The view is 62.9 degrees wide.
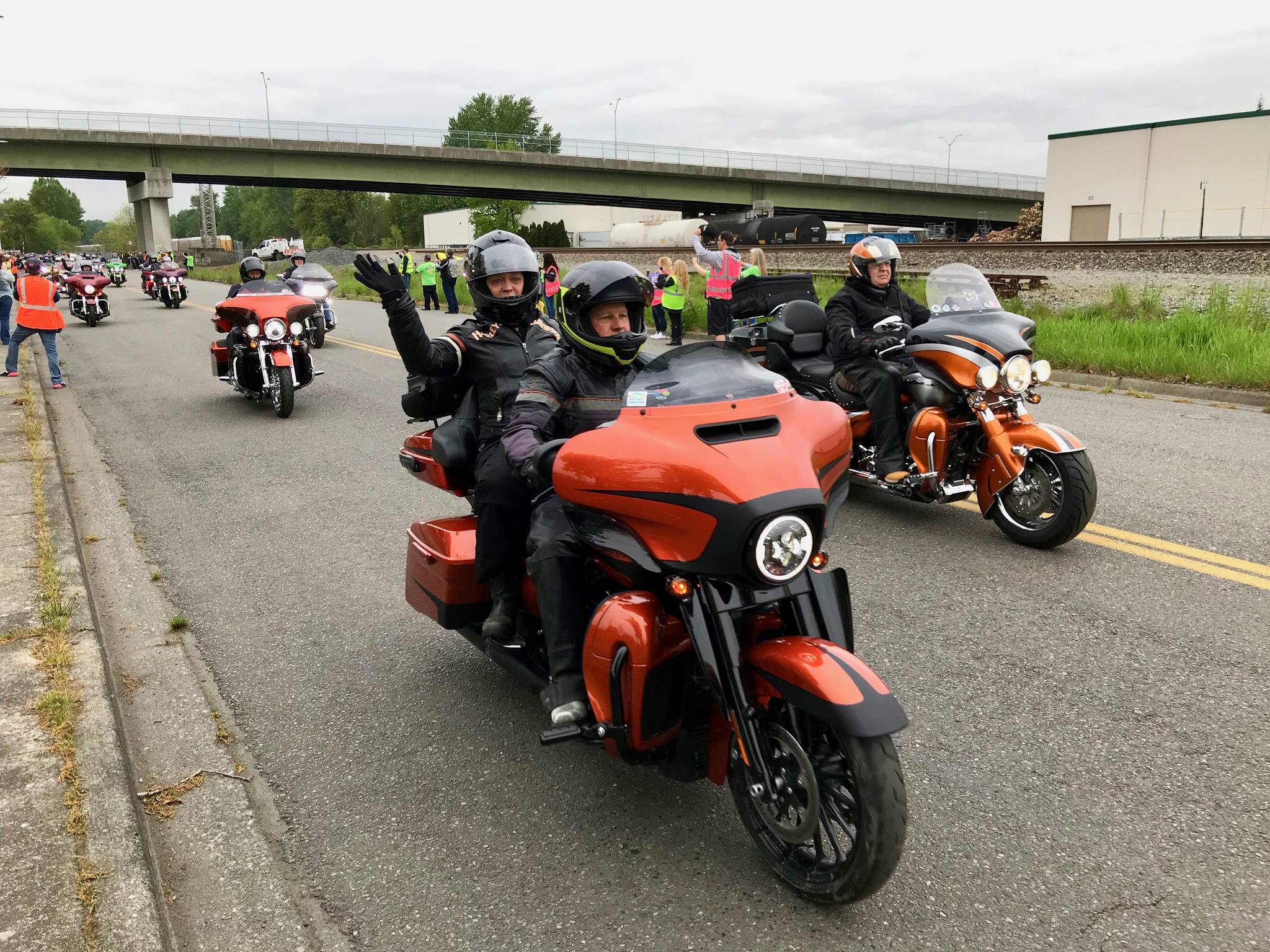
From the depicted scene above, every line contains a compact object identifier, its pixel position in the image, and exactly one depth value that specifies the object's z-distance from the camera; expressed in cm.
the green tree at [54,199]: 18342
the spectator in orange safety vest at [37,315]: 1441
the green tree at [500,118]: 11688
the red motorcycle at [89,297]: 2567
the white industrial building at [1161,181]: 4284
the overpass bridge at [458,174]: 5853
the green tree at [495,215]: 9144
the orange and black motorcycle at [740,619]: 266
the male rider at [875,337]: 656
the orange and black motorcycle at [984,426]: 594
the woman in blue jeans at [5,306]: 1952
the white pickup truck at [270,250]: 5438
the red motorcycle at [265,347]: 1158
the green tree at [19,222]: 12888
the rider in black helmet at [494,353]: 383
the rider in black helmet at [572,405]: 330
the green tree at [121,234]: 16738
